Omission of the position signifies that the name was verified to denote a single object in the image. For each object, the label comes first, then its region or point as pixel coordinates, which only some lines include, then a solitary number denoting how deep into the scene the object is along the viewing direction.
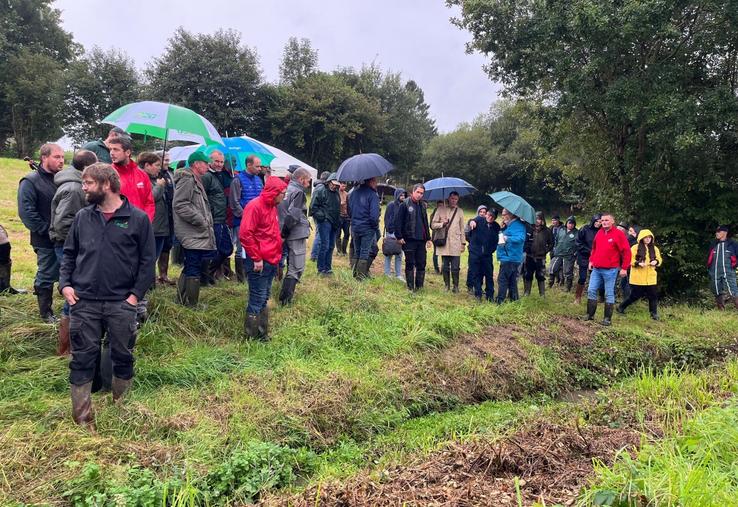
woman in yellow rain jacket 8.67
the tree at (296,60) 42.22
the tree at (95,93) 30.31
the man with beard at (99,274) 3.68
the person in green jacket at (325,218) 8.58
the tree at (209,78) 31.89
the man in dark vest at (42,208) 4.81
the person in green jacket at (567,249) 11.22
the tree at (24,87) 30.27
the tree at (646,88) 8.93
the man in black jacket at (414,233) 8.50
